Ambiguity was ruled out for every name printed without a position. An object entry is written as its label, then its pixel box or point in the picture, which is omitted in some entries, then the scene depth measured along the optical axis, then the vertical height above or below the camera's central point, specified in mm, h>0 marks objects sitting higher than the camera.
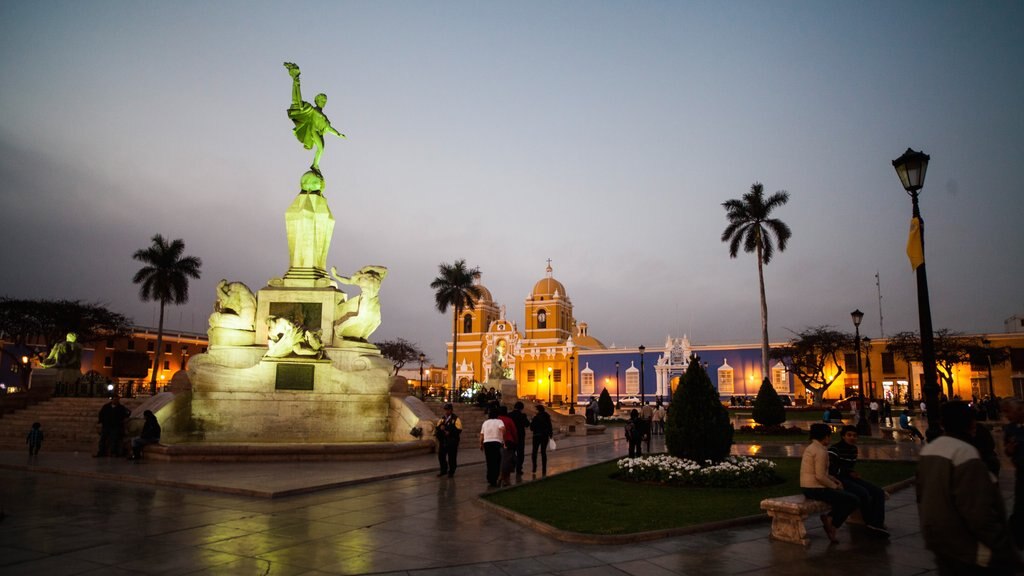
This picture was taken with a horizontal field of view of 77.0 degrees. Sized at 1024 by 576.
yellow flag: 8109 +1716
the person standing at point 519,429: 12102 -872
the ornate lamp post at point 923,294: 7164 +1065
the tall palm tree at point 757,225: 35656 +8765
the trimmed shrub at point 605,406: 38250 -1372
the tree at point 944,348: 43344 +2522
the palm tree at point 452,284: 49594 +7518
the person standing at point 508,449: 10953 -1136
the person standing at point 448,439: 11938 -1036
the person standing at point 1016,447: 5086 -524
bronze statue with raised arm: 19656 +7957
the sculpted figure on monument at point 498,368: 30039 +679
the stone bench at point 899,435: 21742 -1748
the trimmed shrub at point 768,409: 26047 -1044
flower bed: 10305 -1452
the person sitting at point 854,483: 6984 -1099
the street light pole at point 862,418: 22266 -1208
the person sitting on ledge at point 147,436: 13703 -1154
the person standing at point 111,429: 14328 -1046
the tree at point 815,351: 47531 +2409
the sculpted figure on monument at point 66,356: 22297 +898
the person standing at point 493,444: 10859 -1030
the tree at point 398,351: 60447 +3041
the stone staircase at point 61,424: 16328 -1104
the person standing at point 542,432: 12664 -969
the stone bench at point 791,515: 6574 -1350
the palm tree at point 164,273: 42750 +7186
